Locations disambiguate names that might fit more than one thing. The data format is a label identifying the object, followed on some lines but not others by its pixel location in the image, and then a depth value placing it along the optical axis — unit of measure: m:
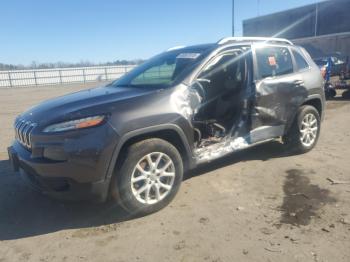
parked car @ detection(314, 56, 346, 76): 14.14
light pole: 26.67
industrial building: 38.44
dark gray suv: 3.39
